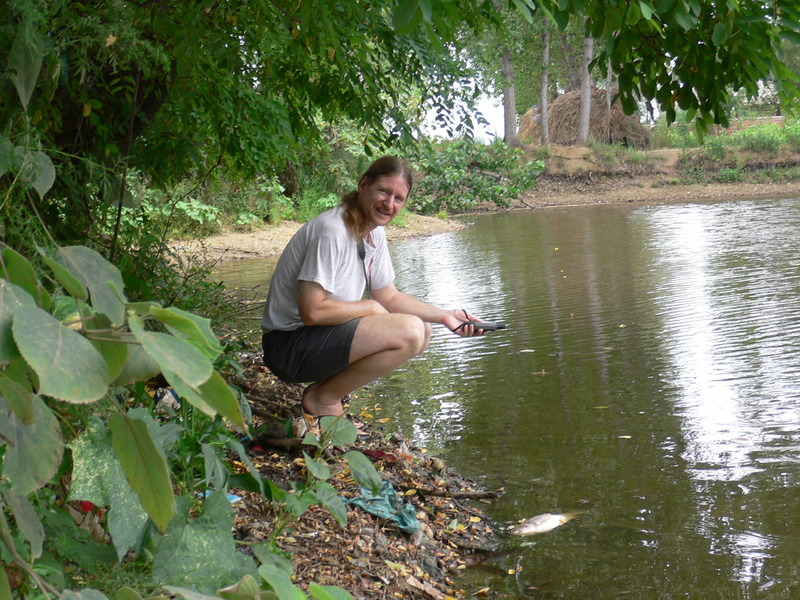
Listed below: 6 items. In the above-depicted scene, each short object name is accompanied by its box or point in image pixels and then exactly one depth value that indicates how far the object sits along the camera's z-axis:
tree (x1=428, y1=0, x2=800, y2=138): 3.23
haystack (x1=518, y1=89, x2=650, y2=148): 35.81
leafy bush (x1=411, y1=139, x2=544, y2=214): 21.59
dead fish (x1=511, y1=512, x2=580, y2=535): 3.48
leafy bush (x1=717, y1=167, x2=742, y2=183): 29.67
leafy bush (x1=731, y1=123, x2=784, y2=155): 30.89
